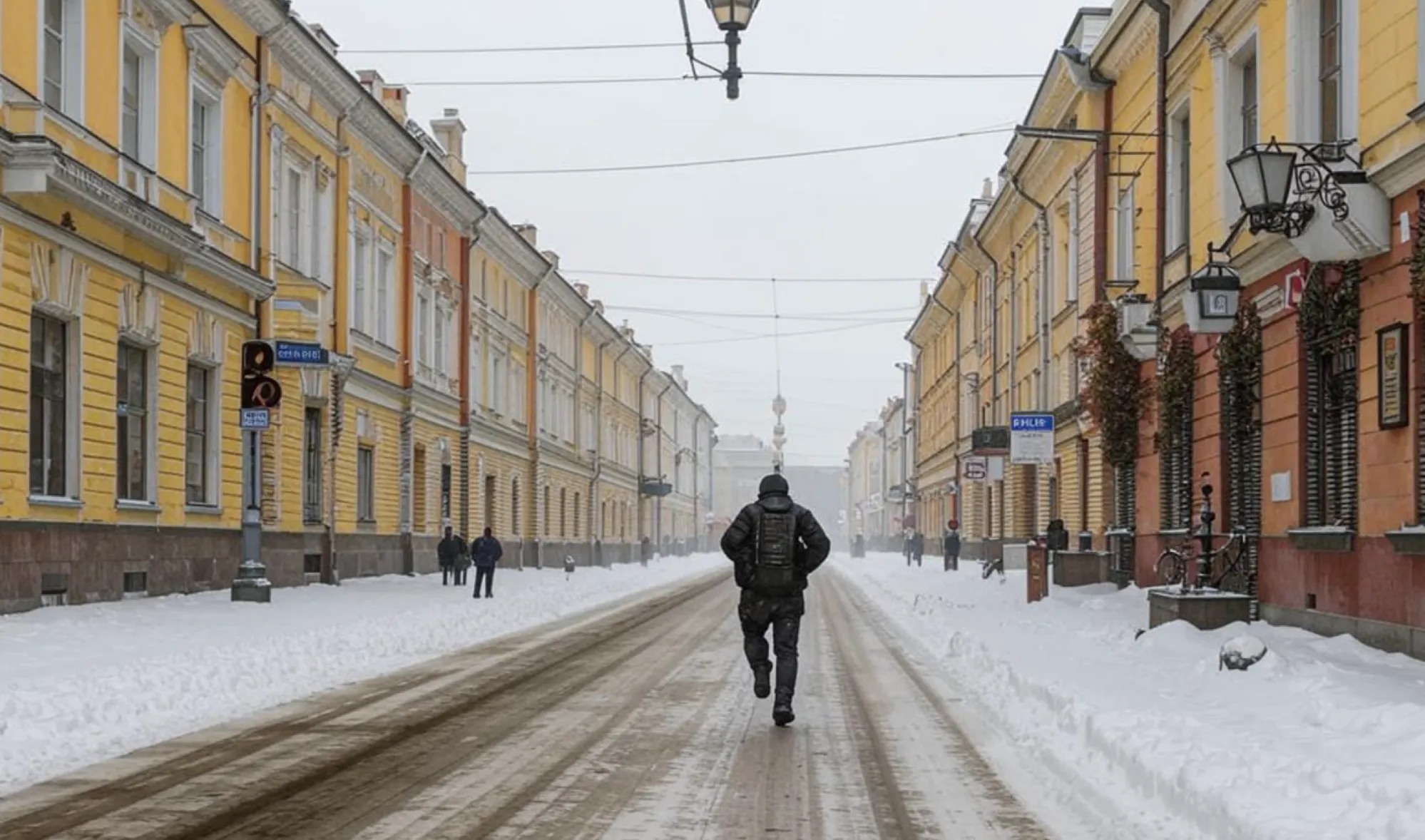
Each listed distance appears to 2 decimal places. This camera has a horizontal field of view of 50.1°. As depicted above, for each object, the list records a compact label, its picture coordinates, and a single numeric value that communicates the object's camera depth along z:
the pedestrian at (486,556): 28.75
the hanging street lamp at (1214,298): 16.67
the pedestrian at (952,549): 46.69
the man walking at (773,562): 10.73
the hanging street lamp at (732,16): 12.91
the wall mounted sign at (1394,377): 13.03
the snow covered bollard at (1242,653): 11.96
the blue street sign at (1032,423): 24.12
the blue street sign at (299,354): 22.84
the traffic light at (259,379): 21.94
